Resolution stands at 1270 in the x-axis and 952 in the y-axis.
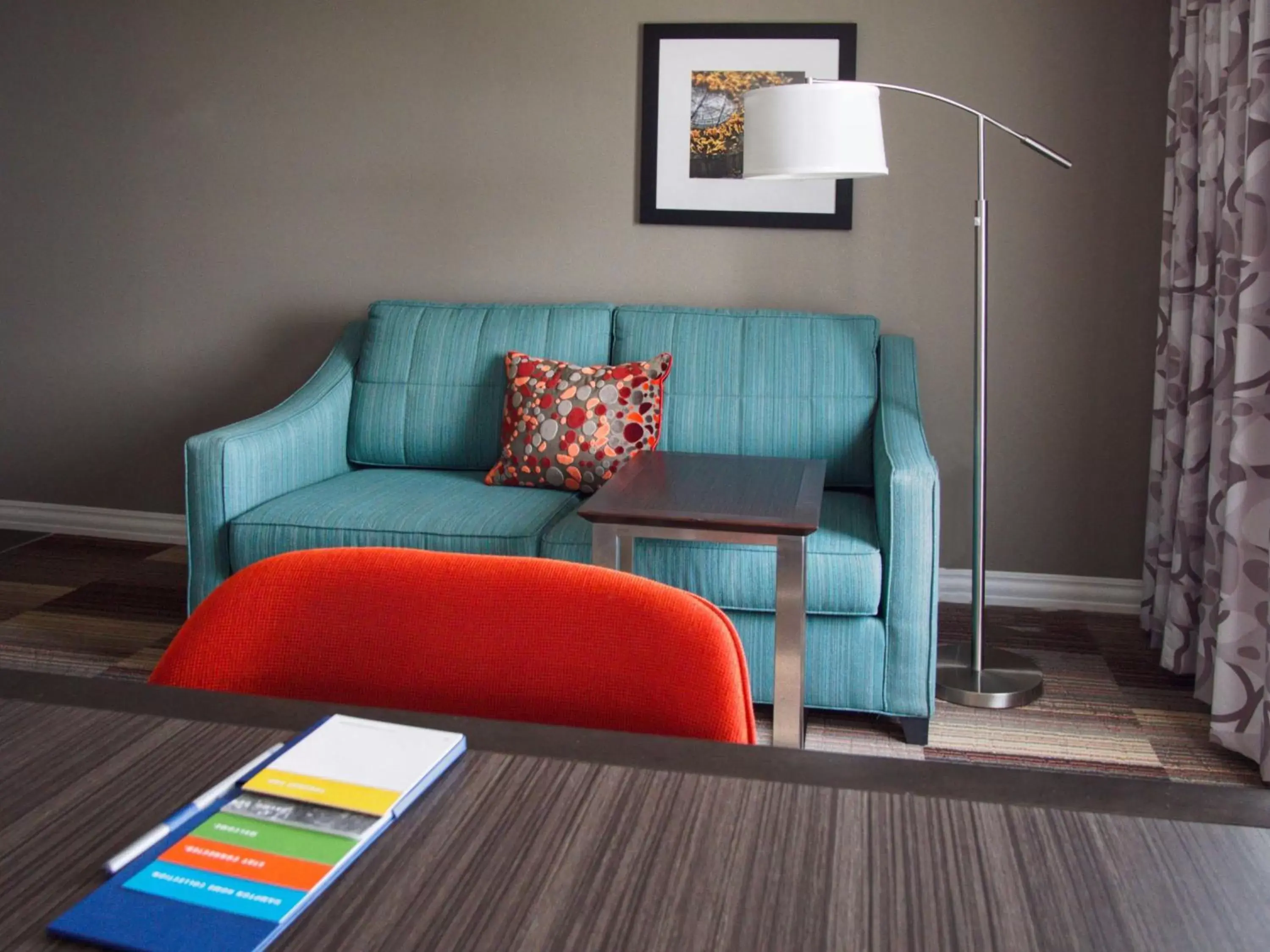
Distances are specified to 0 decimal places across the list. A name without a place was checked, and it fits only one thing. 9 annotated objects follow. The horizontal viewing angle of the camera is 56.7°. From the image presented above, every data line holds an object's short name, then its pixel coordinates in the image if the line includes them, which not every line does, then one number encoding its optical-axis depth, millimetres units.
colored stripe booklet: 593
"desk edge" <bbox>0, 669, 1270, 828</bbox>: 714
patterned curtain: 2422
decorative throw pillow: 3006
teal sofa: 2562
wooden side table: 2133
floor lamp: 2457
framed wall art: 3395
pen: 644
